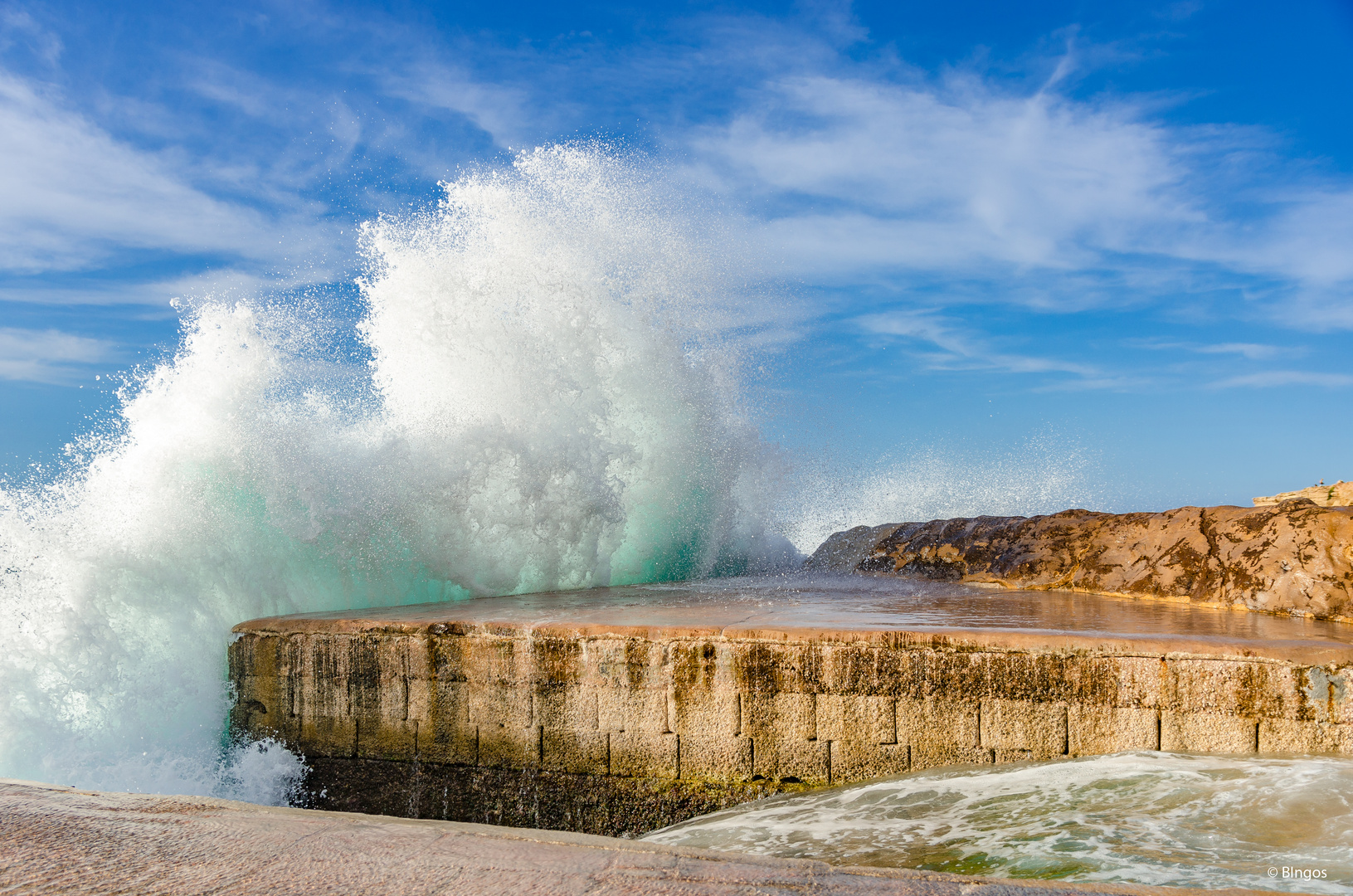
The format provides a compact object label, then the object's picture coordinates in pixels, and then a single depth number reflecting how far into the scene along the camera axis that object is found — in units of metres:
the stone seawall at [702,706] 3.15
